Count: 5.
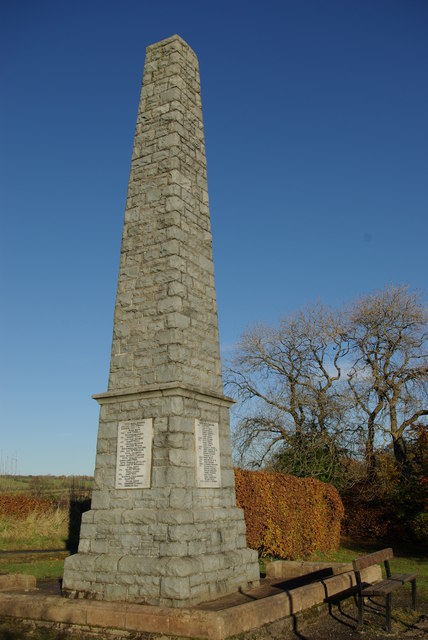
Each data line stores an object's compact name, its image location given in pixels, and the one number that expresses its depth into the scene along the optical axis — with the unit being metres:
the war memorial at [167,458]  6.21
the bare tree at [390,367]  20.08
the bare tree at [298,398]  20.41
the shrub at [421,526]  15.64
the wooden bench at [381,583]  6.38
